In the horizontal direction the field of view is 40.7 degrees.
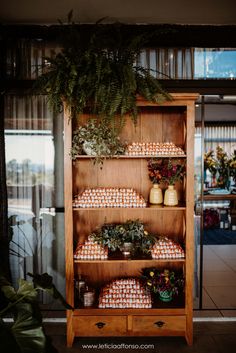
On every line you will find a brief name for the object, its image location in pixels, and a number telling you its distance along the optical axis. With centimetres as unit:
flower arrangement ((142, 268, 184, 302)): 330
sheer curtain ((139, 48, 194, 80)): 364
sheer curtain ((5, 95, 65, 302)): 372
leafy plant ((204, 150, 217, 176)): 824
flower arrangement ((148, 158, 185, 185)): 327
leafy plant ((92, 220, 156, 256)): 327
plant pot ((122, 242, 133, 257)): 327
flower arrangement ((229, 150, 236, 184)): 855
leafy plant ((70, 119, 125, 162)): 308
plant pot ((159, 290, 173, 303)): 329
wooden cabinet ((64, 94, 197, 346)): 313
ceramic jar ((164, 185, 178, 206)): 326
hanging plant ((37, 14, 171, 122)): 284
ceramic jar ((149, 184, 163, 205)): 333
